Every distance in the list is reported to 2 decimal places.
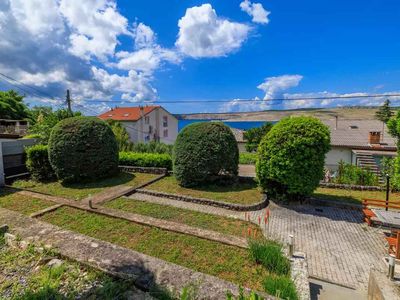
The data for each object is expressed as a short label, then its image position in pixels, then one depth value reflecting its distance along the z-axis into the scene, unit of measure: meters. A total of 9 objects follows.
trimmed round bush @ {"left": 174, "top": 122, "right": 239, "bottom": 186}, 10.42
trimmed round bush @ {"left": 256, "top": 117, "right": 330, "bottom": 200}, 8.20
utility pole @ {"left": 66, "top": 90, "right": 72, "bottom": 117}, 19.56
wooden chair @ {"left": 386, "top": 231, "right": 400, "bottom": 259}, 5.13
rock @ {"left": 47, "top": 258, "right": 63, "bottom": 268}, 2.62
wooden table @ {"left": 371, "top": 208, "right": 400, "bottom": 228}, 6.02
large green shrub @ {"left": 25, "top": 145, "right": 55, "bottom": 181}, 11.51
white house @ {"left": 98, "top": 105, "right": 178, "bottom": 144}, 30.16
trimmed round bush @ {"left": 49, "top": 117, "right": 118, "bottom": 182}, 10.75
